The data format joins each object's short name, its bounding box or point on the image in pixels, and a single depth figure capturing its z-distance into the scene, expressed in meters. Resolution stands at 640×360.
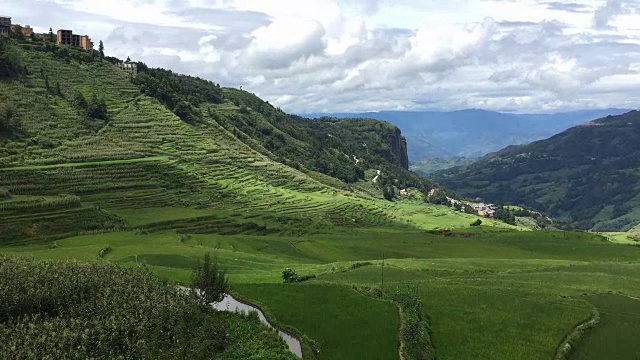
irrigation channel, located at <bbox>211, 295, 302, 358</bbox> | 37.31
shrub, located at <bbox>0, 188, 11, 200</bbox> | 76.94
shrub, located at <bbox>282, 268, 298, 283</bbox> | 54.09
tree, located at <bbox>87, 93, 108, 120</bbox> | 124.00
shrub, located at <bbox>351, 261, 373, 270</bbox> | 63.88
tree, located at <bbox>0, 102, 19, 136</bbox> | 101.44
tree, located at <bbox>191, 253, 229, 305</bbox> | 42.69
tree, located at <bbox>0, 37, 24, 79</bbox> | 123.26
